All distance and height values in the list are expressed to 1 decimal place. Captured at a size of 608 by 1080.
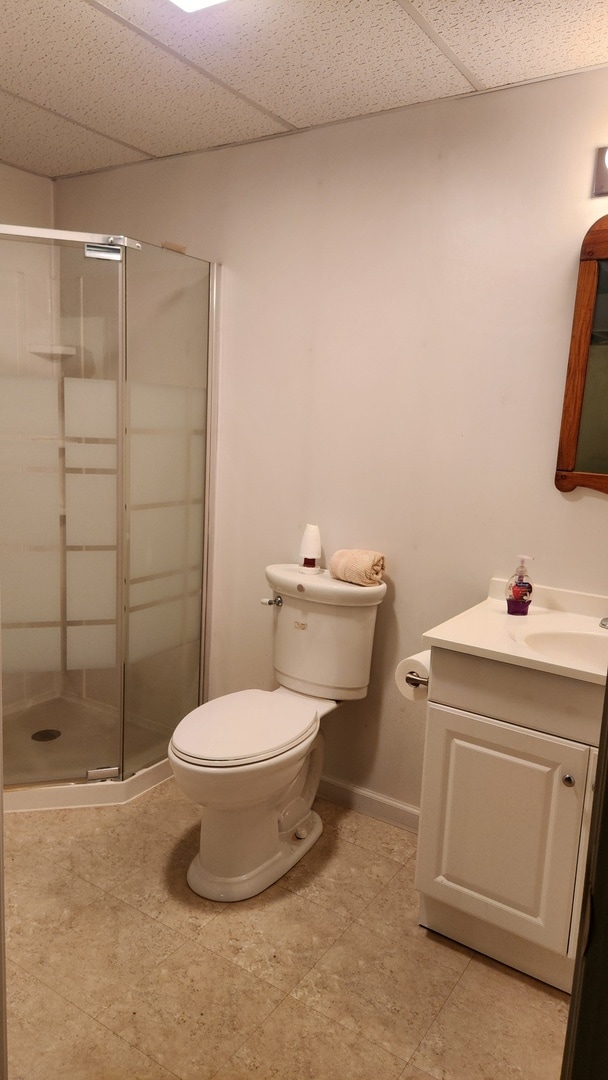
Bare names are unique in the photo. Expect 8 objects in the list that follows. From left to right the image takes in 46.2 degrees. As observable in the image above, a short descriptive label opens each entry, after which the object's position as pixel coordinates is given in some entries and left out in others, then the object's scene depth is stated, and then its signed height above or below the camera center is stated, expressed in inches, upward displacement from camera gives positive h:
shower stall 91.0 -8.5
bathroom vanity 61.0 -30.6
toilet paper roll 72.4 -24.1
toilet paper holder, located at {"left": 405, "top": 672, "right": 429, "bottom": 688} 72.8 -24.5
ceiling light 62.1 +36.7
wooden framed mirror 71.8 +6.3
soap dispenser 75.5 -16.2
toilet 72.4 -32.4
